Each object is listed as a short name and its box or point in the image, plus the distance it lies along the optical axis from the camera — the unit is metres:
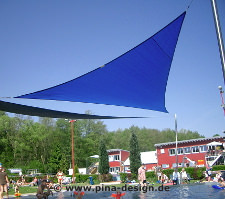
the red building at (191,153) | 38.66
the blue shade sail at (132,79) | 7.64
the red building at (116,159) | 52.57
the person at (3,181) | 9.24
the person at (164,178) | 22.39
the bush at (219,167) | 29.87
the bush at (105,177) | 32.28
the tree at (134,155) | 33.84
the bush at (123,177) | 29.52
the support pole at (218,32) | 5.14
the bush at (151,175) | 32.03
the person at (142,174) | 13.48
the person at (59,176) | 21.85
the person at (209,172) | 21.81
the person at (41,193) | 8.65
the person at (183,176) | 21.20
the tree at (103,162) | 37.00
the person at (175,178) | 18.30
